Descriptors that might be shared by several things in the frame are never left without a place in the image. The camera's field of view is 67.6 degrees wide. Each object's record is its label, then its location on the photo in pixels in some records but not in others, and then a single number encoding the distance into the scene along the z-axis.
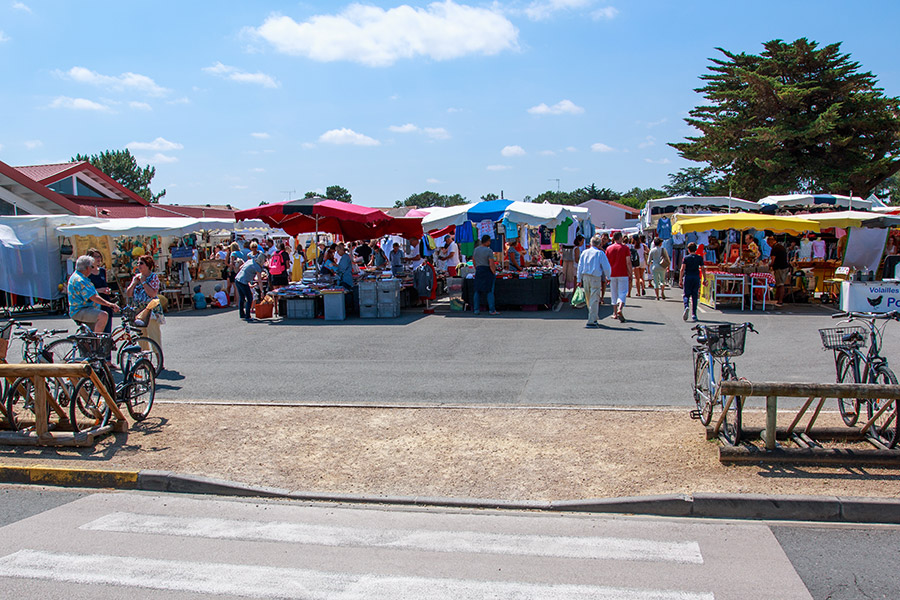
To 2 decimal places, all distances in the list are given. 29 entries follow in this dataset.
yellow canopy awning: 16.20
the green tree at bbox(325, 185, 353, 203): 123.50
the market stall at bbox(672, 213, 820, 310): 16.28
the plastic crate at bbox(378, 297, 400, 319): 16.61
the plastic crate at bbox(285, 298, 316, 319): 16.69
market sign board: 15.57
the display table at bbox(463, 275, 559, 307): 17.16
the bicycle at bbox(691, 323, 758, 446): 6.55
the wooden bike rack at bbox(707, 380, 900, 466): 5.75
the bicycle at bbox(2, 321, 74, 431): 7.34
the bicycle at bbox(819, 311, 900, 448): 6.27
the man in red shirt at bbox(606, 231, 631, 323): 15.23
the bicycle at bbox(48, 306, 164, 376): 8.81
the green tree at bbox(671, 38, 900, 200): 33.19
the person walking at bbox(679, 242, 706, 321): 14.52
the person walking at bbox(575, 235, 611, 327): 13.78
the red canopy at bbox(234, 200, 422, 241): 17.36
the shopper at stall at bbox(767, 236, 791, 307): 17.70
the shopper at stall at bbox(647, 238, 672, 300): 19.72
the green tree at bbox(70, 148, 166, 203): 78.19
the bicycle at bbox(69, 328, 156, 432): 7.17
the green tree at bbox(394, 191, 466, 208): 106.91
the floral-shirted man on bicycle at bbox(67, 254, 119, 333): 9.32
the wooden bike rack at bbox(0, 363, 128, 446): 6.78
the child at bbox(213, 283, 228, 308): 19.83
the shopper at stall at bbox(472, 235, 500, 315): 15.95
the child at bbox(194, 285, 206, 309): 19.77
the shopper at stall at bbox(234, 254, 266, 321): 16.16
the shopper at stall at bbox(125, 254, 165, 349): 10.17
